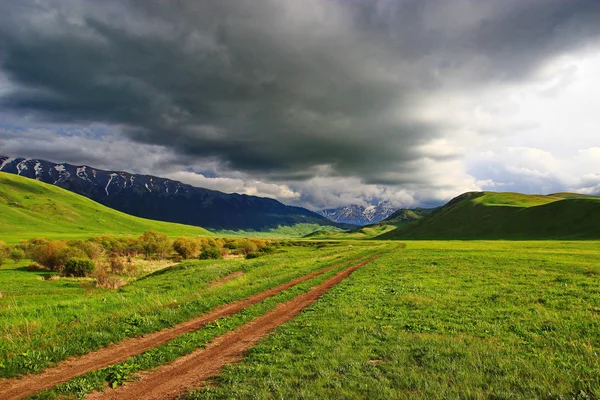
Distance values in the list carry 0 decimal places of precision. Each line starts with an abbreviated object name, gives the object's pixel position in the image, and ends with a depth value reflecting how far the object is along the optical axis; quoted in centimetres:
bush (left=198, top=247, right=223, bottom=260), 9712
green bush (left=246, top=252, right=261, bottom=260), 9794
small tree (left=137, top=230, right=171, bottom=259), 11381
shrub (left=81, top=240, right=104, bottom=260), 8522
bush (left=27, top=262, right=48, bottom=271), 7396
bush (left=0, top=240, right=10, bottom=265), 7921
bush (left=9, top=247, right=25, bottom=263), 8732
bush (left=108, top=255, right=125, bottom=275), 7007
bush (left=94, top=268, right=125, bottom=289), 4584
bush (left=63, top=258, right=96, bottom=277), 6594
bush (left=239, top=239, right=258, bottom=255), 13188
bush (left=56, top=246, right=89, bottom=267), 7512
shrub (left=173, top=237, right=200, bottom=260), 11644
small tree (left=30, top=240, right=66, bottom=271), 7550
